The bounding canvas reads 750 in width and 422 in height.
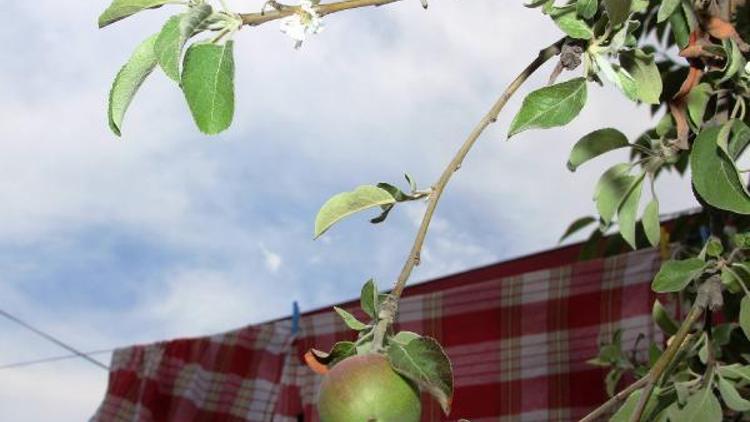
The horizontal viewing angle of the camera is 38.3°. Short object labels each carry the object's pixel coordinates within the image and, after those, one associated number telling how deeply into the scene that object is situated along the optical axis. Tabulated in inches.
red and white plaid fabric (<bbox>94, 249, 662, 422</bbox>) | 58.5
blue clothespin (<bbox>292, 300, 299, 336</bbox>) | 72.2
